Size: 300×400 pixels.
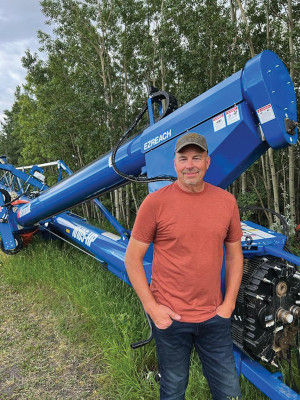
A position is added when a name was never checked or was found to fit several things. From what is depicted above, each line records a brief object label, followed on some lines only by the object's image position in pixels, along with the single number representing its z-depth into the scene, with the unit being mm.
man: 1527
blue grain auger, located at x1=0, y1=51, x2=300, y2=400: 1639
